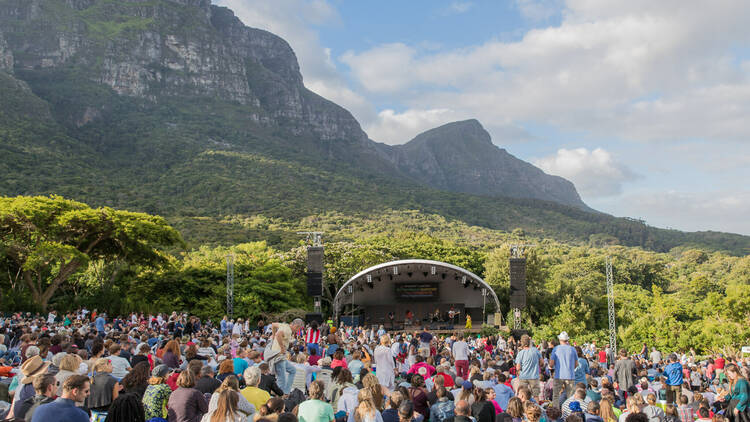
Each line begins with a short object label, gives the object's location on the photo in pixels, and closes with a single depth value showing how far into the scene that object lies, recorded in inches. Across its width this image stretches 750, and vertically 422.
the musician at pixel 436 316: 1099.3
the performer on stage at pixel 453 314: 1062.9
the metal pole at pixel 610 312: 883.6
